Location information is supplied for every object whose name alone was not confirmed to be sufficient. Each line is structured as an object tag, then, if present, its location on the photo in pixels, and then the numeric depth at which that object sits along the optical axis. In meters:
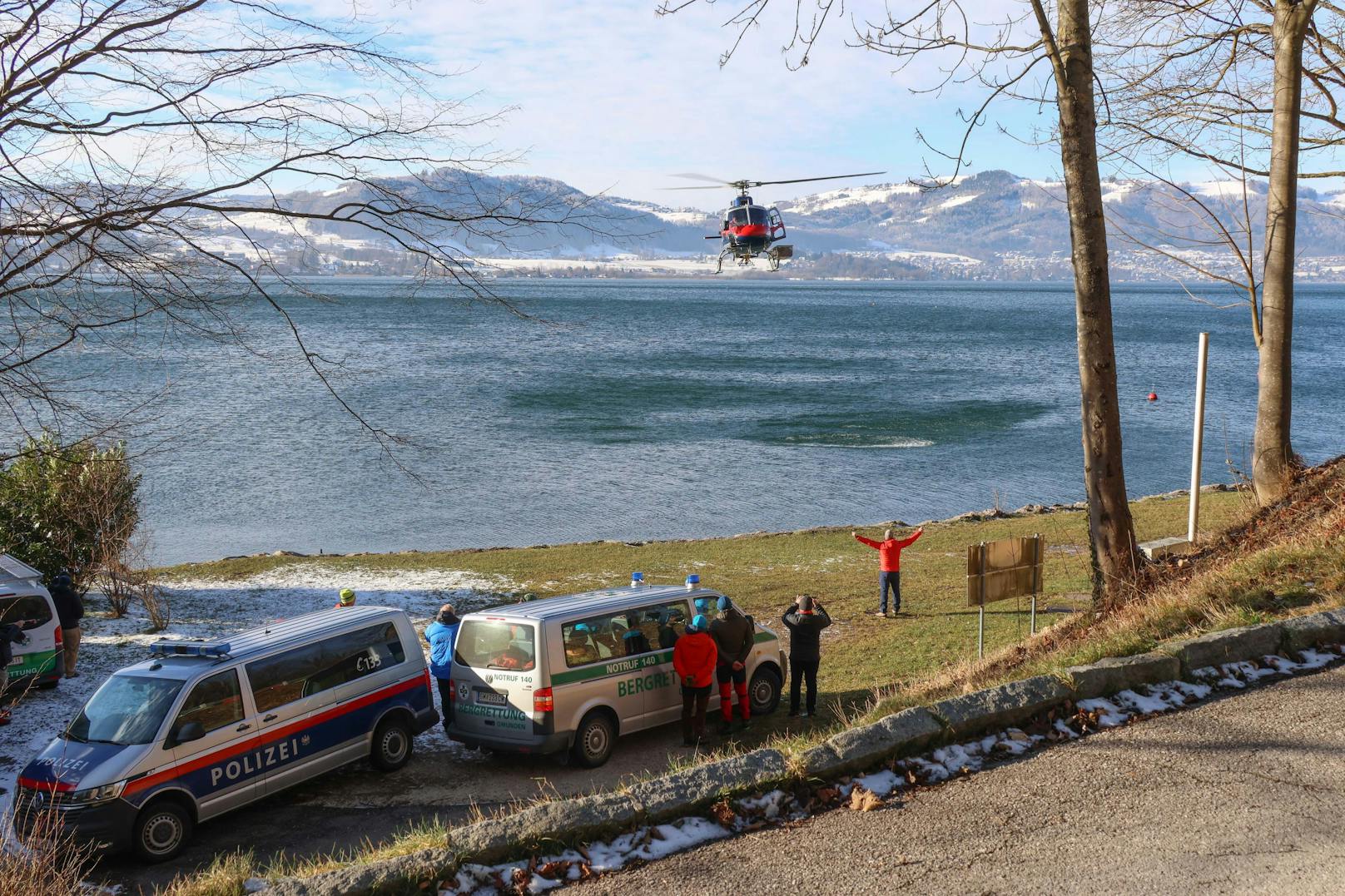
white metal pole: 13.25
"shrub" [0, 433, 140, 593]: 17.58
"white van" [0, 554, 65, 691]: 13.21
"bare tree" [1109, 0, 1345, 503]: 12.54
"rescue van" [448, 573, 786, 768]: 10.39
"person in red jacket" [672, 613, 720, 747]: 10.84
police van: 8.84
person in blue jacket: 12.34
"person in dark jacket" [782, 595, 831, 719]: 11.66
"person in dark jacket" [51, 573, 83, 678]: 14.13
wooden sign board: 12.72
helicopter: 41.03
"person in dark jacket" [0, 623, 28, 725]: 11.82
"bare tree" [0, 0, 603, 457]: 6.54
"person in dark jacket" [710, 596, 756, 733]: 11.24
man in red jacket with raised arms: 16.47
